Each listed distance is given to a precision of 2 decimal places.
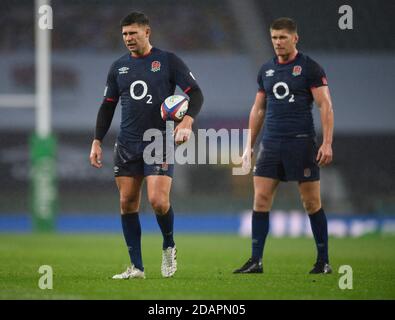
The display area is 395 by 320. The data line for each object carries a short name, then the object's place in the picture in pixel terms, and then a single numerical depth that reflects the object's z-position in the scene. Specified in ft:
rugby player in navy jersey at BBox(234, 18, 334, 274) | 56.13
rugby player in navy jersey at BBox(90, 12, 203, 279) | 51.85
